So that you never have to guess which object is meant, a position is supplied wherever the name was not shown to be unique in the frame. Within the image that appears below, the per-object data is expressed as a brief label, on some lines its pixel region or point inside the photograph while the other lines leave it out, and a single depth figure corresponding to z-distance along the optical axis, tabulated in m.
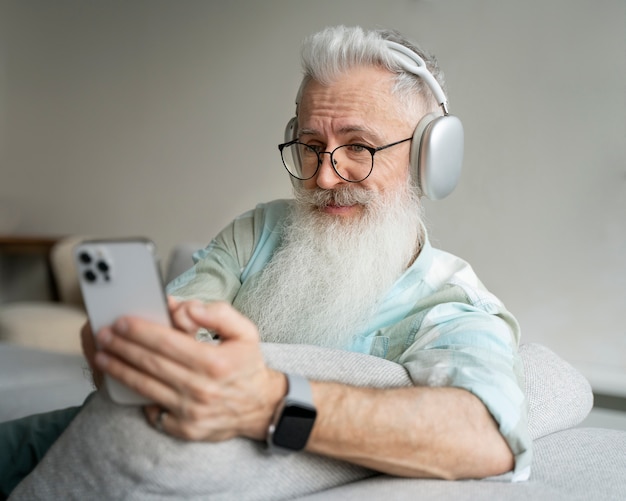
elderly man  0.90
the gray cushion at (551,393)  1.30
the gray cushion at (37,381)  1.66
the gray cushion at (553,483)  0.91
